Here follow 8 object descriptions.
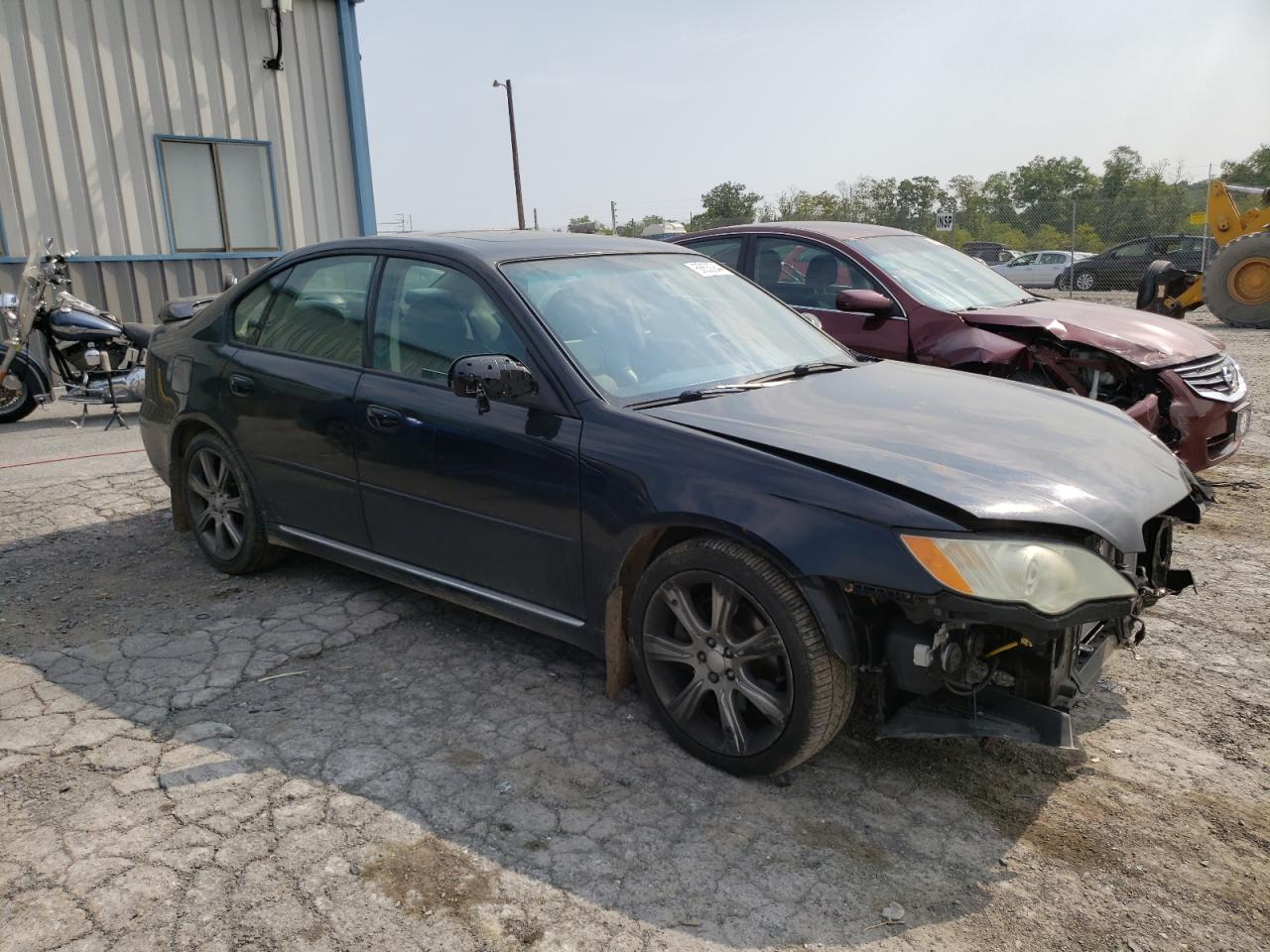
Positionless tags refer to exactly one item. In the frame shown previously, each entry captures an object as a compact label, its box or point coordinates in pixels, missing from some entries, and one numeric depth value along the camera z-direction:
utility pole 33.78
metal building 9.97
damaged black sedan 2.70
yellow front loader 15.08
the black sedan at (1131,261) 22.62
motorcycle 8.72
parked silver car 26.52
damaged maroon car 5.60
